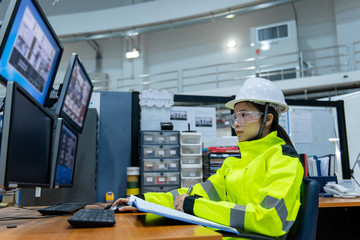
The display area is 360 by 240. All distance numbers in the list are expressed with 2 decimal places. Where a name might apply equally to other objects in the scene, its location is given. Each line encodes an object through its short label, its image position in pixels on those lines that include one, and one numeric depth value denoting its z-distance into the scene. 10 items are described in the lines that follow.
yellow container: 2.37
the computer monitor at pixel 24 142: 1.04
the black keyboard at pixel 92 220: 0.92
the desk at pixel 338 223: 2.43
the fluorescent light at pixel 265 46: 7.85
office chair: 1.14
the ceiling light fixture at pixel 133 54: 8.23
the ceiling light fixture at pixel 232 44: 8.47
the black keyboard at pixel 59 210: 1.34
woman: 1.05
